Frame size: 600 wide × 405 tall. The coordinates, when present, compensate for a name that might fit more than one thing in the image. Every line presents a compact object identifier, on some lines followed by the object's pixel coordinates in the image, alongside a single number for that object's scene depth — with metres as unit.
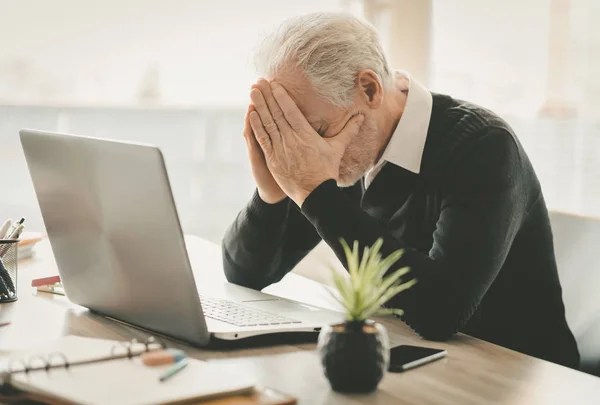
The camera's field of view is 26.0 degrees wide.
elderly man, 1.64
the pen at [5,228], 1.84
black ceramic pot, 1.29
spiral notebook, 1.23
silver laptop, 1.42
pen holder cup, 1.71
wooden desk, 1.31
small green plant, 1.30
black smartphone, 1.40
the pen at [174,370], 1.28
